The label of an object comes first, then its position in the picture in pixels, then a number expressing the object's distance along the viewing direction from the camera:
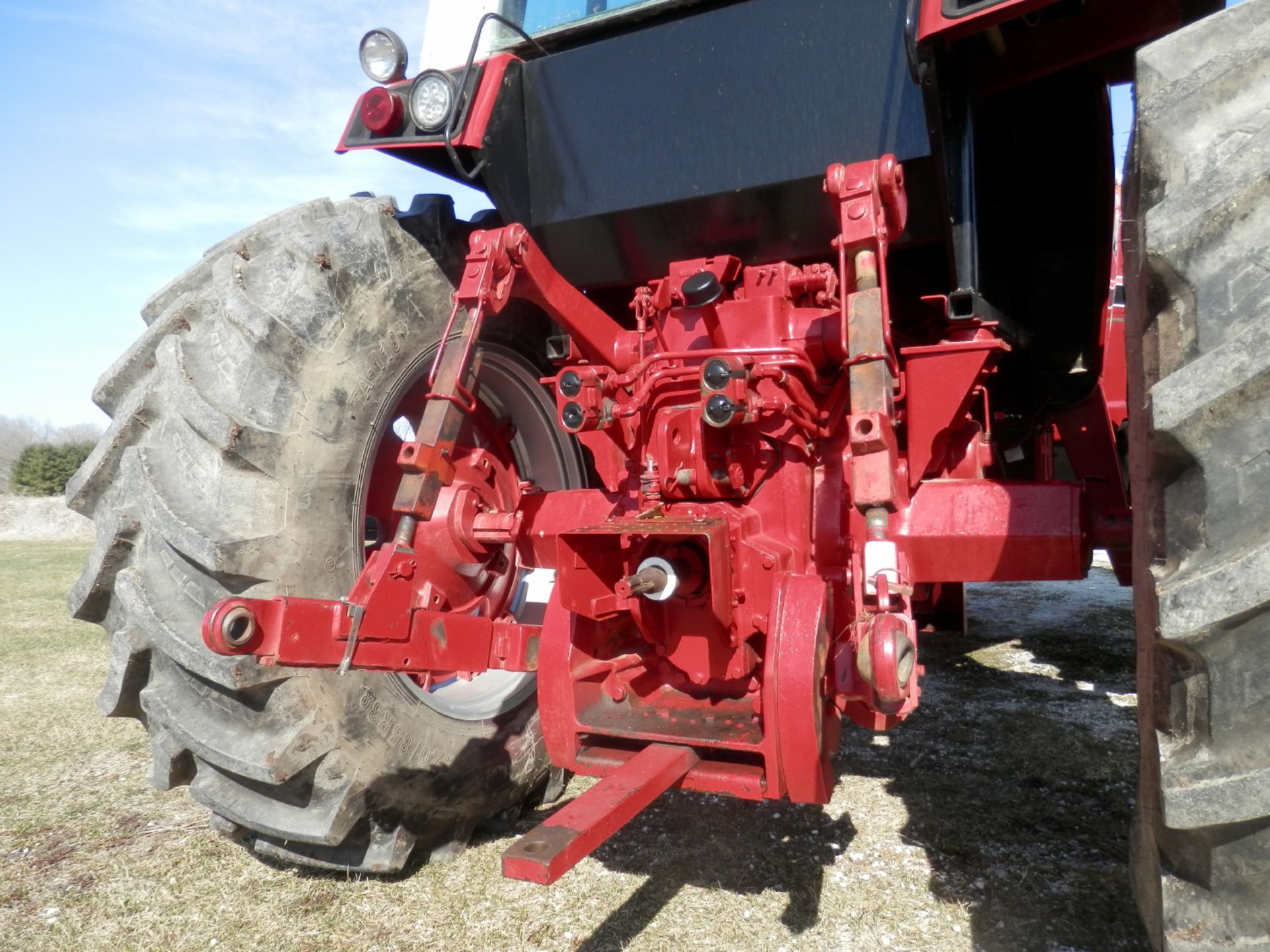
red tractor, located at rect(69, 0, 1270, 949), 1.67
